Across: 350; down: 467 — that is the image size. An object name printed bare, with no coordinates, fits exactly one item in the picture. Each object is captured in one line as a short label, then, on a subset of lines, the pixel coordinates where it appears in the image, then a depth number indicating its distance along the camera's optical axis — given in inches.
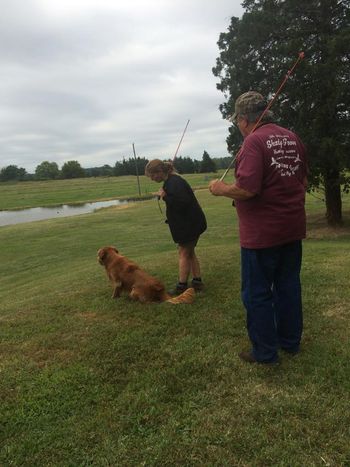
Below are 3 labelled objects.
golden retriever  221.1
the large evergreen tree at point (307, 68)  464.4
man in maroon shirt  136.3
